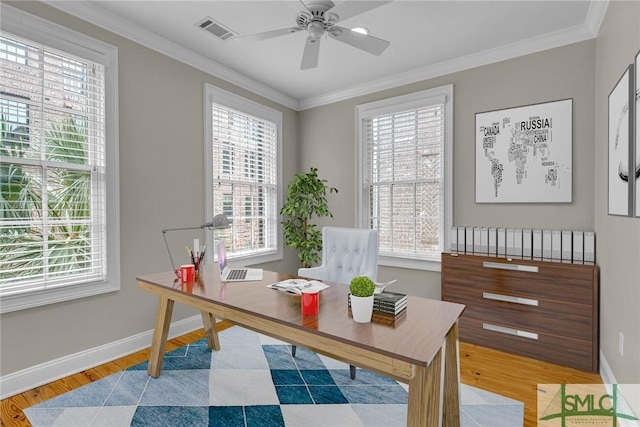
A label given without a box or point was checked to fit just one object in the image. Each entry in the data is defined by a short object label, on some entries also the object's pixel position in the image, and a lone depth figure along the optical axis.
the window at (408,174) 3.35
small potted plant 1.37
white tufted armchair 2.54
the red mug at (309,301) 1.47
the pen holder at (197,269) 2.30
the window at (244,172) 3.39
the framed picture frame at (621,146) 1.67
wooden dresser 2.34
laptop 2.13
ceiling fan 1.84
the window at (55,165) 2.07
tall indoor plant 3.83
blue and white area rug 1.82
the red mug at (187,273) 2.08
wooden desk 1.12
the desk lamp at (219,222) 2.18
